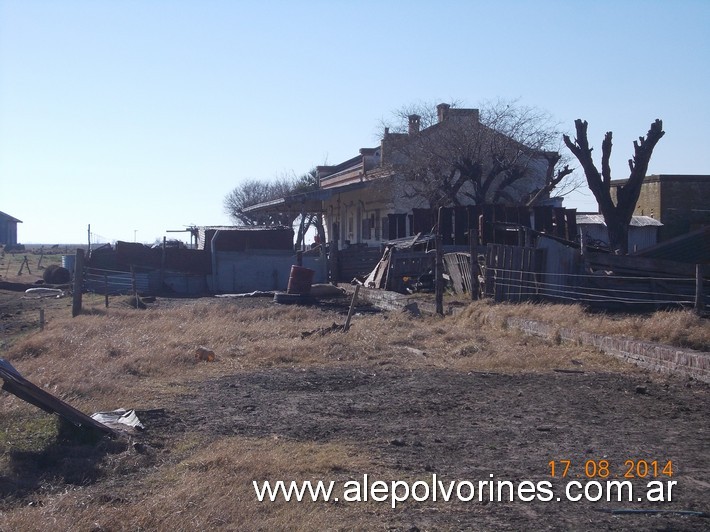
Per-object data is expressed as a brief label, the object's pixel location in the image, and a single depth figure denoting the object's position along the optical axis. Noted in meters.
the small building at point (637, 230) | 35.00
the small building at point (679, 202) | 36.56
